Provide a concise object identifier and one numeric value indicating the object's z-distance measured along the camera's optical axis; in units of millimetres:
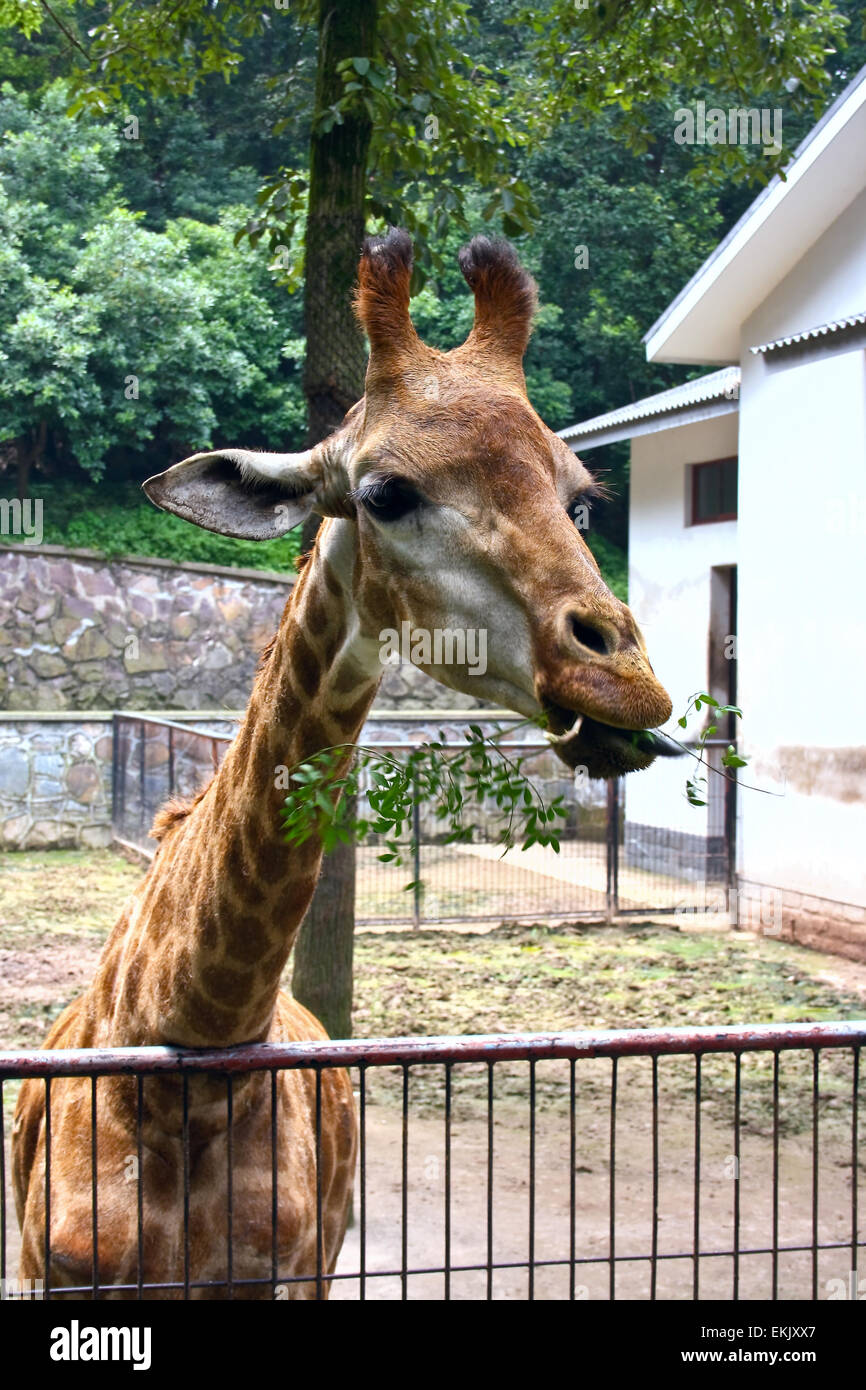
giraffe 2197
